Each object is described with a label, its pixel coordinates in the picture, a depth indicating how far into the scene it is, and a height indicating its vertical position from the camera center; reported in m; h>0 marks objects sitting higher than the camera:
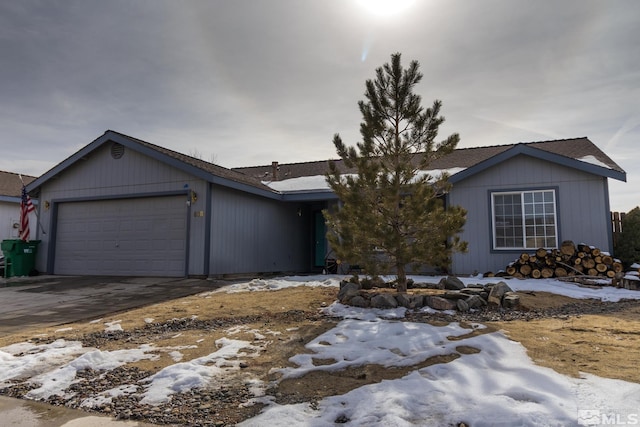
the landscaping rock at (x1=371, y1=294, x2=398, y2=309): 5.97 -0.80
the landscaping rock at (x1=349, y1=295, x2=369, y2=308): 6.15 -0.83
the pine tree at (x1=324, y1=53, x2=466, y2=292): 6.23 +0.97
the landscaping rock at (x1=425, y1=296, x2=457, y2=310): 5.85 -0.81
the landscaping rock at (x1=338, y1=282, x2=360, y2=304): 6.41 -0.71
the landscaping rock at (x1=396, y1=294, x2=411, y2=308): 5.98 -0.78
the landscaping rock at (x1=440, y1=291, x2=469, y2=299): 6.04 -0.71
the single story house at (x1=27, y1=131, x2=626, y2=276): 9.89 +1.15
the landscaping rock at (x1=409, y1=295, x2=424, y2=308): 5.92 -0.79
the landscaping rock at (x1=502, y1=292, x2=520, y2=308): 6.00 -0.79
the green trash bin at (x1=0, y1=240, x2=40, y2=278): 12.01 -0.28
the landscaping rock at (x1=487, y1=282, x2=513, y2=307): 6.04 -0.70
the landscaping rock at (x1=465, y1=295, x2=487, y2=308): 5.92 -0.79
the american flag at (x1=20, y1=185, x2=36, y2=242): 12.17 +1.03
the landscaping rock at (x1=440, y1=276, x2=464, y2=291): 6.98 -0.62
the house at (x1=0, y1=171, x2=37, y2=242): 16.55 +1.62
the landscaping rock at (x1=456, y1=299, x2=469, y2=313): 5.78 -0.84
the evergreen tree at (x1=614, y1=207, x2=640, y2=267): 9.71 +0.23
